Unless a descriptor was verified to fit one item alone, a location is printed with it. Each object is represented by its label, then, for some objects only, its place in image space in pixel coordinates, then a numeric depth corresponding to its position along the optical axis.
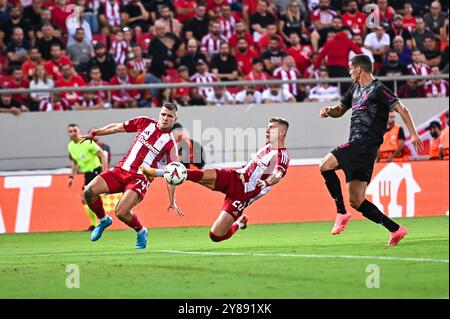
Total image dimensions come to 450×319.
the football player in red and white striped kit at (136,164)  14.75
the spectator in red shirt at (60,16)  22.89
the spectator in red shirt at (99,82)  21.72
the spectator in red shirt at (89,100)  21.64
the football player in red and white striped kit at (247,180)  13.59
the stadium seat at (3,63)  21.95
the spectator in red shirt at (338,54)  22.64
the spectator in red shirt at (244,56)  23.23
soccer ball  12.66
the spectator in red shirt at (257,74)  22.75
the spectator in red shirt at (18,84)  21.33
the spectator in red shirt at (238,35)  23.50
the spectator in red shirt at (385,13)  23.78
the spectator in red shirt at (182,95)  21.89
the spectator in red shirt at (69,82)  21.59
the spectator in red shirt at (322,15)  24.22
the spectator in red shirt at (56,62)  21.92
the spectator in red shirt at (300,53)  23.45
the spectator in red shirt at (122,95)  21.77
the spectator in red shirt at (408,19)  24.11
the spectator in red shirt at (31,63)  21.66
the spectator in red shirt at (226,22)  23.69
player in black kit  13.09
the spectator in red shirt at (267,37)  23.73
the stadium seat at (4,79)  21.55
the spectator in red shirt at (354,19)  23.70
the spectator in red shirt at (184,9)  24.14
